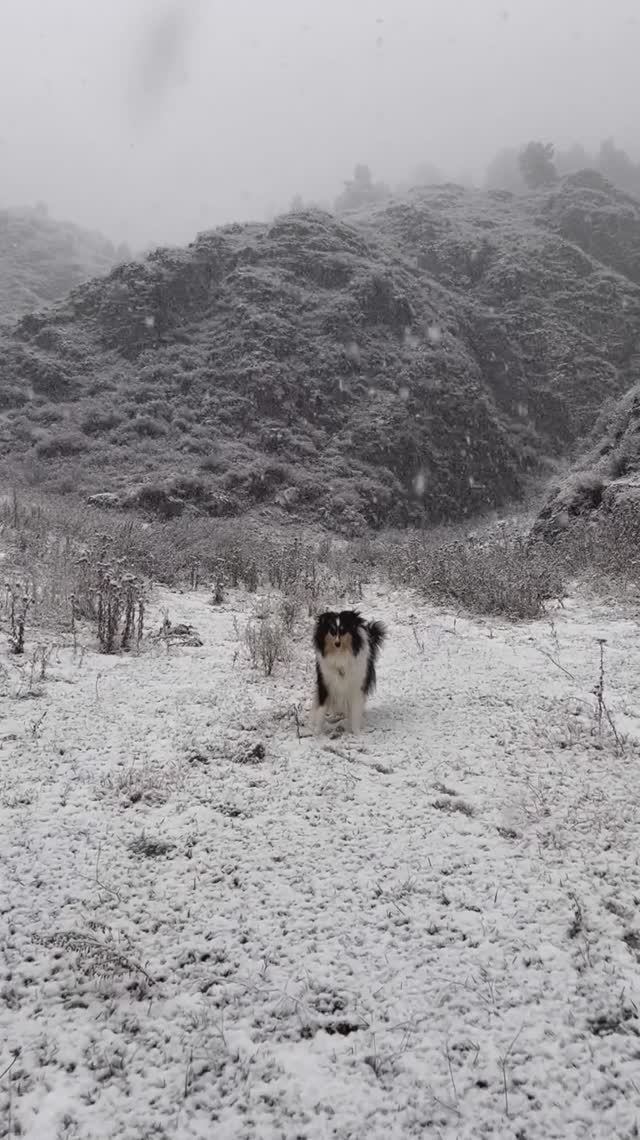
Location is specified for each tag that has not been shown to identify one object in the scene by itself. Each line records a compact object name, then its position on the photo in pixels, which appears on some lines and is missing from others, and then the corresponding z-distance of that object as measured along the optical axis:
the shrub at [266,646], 6.29
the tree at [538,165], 53.09
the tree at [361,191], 60.38
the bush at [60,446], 24.00
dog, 4.94
